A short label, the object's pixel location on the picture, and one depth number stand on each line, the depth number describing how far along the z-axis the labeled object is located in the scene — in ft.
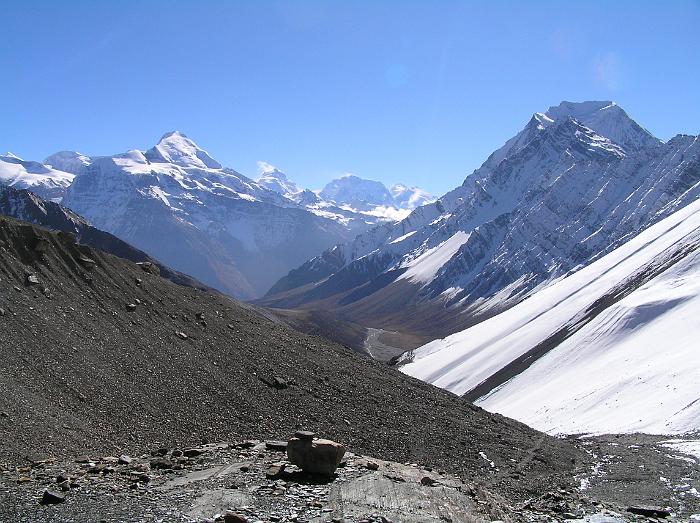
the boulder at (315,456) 81.30
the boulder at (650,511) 92.94
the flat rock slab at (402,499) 71.77
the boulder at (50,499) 69.21
